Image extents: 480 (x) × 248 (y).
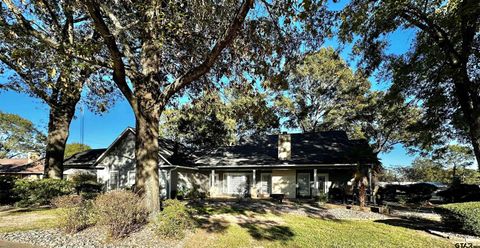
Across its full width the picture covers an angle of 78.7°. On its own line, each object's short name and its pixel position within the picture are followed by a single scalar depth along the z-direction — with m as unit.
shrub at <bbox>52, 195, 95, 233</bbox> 8.45
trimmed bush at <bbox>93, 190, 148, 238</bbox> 7.73
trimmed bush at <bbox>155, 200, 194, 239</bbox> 8.04
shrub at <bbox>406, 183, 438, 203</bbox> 20.58
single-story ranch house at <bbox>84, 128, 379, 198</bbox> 21.52
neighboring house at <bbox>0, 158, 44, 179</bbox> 34.91
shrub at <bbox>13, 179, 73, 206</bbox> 15.71
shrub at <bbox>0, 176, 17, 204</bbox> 17.02
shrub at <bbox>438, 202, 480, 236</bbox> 8.96
